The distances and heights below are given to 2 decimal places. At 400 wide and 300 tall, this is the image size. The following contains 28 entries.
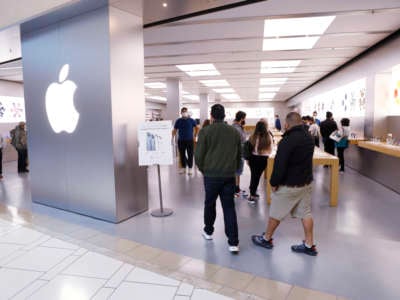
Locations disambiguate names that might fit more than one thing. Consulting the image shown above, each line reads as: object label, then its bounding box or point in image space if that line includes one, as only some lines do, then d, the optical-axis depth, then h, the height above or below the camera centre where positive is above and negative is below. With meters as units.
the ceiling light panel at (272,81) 11.53 +1.66
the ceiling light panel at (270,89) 14.73 +1.67
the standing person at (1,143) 7.79 -0.53
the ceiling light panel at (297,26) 5.02 +1.73
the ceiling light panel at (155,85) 12.44 +1.66
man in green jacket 3.07 -0.43
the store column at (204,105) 16.45 +0.93
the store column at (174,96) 11.00 +0.97
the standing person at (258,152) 4.70 -0.52
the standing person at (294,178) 2.84 -0.57
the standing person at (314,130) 8.76 -0.29
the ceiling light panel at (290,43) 6.04 +1.69
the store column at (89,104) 3.96 +0.27
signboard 4.13 -0.29
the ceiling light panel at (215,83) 11.85 +1.64
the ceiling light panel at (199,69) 8.75 +1.66
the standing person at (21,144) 8.32 -0.60
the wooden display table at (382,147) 5.06 -0.54
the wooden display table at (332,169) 4.65 -0.79
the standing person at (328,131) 7.80 -0.29
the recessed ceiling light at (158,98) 19.07 +1.63
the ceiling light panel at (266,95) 18.07 +1.66
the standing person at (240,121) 4.74 +0.00
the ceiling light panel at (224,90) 14.75 +1.63
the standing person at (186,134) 7.29 -0.32
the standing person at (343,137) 7.14 -0.43
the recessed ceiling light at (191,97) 17.91 +1.57
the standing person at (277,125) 15.66 -0.24
